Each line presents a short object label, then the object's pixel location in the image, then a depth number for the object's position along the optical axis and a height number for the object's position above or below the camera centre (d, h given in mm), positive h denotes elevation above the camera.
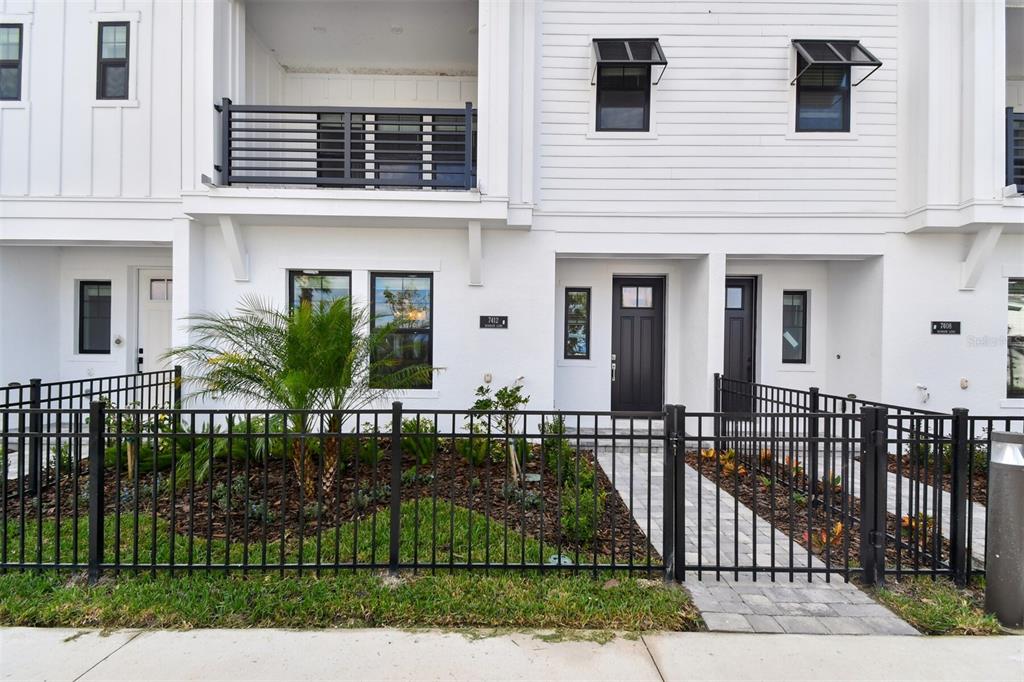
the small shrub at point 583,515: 4348 -1582
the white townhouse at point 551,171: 7723 +2524
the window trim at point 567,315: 9510 +471
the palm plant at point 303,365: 5508 -274
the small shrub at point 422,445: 6739 -1312
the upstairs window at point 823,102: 8359 +3728
